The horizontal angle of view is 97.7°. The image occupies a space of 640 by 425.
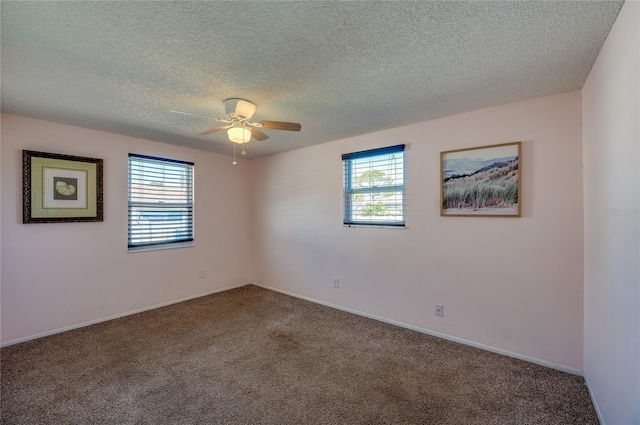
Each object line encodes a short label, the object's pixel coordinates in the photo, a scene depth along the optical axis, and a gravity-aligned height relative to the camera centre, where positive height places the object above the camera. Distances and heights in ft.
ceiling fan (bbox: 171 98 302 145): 7.52 +2.48
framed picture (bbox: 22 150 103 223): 9.43 +0.92
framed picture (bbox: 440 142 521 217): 8.27 +0.97
